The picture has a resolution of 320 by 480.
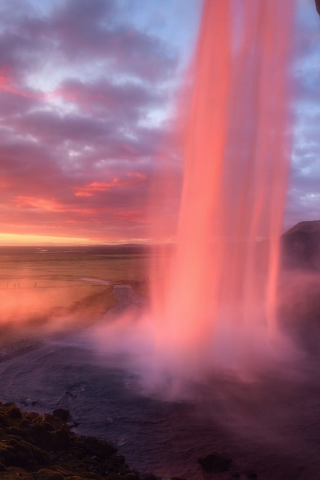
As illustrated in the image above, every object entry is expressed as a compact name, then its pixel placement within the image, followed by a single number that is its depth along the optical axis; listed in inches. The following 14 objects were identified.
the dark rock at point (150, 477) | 494.6
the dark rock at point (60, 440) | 555.2
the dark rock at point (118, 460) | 543.6
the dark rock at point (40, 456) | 497.7
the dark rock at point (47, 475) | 428.1
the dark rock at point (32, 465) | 464.2
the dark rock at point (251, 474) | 521.1
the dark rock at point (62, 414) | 692.1
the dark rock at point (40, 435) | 555.5
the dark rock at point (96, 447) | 563.8
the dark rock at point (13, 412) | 621.6
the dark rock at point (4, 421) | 576.7
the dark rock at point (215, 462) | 543.5
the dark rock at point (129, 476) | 485.2
